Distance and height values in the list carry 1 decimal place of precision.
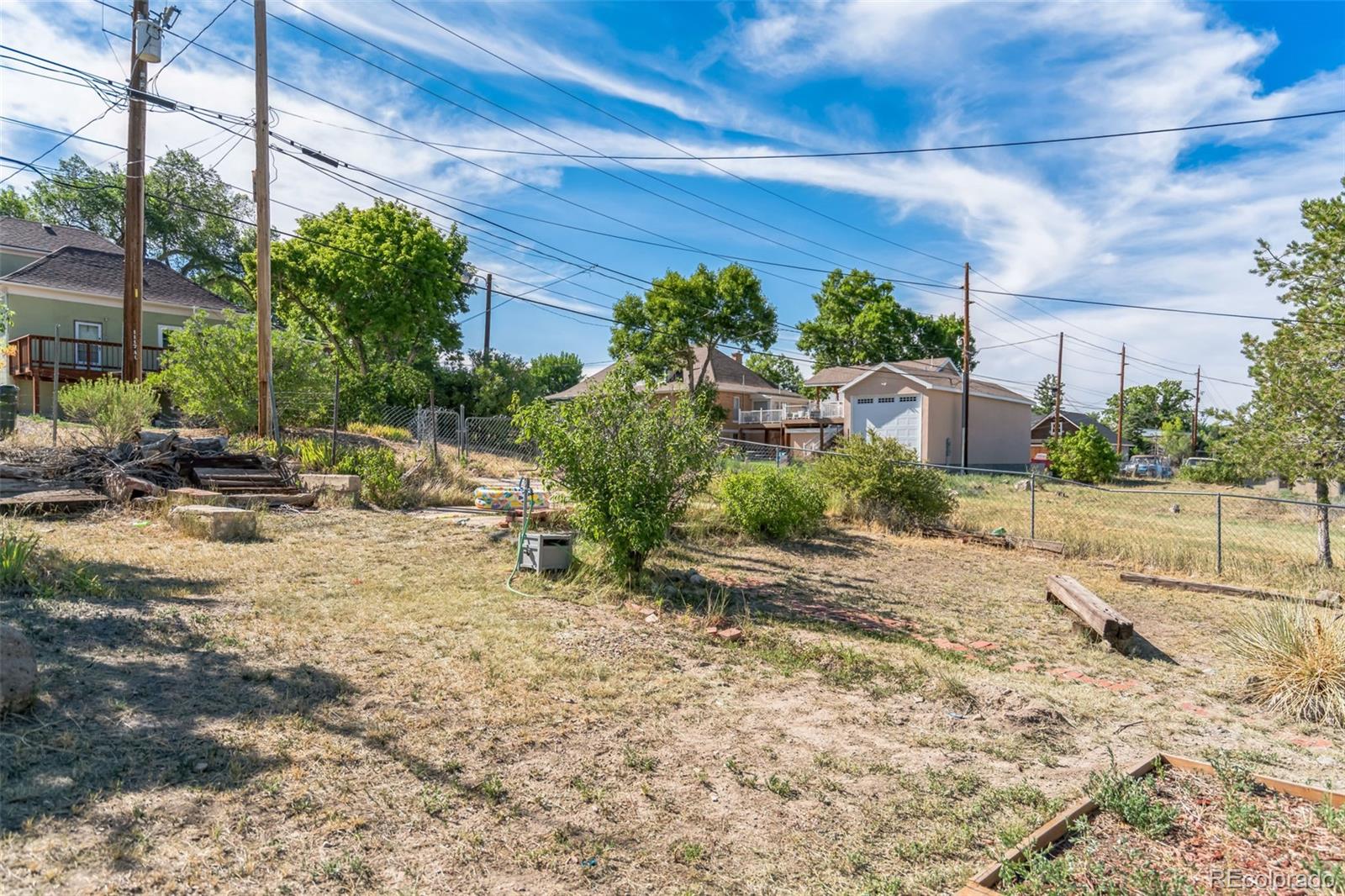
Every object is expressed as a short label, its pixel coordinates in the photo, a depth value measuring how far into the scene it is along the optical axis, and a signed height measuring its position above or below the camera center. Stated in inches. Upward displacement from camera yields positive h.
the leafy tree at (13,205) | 1368.1 +437.2
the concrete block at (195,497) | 386.9 -31.2
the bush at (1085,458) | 1256.8 -15.3
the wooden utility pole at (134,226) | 541.0 +162.7
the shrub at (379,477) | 478.9 -23.9
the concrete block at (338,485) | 470.9 -29.2
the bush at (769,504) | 466.3 -37.7
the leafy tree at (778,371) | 2428.6 +255.9
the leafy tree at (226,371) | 660.1 +62.2
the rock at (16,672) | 133.5 -43.6
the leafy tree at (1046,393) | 3298.7 +257.4
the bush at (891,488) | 553.6 -30.8
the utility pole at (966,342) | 1211.8 +174.8
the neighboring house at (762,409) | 1647.4 +85.1
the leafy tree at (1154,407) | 2647.6 +166.7
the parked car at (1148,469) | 1774.6 -48.2
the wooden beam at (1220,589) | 341.7 -71.1
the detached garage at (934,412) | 1405.0 +71.9
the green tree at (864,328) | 2011.6 +336.2
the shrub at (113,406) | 501.7 +22.8
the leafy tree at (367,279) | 1182.3 +264.0
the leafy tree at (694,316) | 1633.9 +289.6
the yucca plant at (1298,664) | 197.2 -60.7
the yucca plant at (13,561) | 214.4 -37.0
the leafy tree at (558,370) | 2438.5 +254.1
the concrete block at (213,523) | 335.6 -39.0
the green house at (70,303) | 869.2 +182.2
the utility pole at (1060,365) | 1782.7 +204.3
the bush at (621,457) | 291.9 -5.6
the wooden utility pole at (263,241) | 553.3 +149.4
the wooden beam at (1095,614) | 263.4 -62.3
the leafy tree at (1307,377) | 460.8 +48.2
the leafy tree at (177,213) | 1432.1 +451.7
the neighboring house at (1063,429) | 2313.4 +70.1
